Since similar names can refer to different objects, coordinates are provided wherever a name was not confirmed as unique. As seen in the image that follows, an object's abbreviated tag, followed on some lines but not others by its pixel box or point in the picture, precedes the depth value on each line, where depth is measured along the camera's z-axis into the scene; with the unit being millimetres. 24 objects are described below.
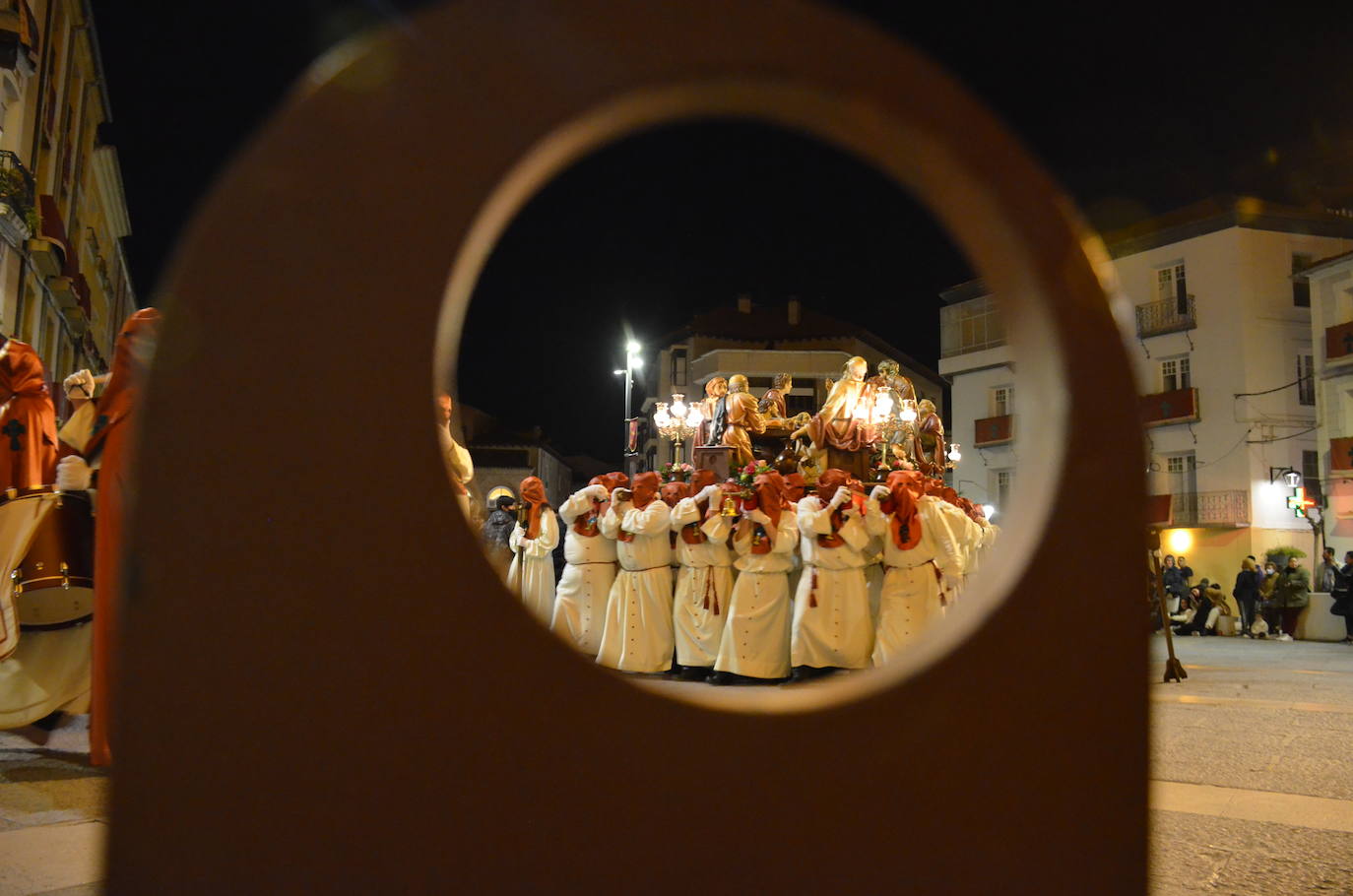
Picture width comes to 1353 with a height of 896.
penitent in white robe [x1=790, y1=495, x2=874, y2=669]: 8148
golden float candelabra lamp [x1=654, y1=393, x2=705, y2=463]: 12320
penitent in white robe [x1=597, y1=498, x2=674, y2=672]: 8812
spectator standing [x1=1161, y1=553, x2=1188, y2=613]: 19078
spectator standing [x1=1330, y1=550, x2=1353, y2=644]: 16141
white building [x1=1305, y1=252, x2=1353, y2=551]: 24500
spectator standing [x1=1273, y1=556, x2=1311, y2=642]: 17422
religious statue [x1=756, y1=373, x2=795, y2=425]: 10977
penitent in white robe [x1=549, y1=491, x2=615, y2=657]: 9492
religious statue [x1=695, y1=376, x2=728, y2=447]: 10234
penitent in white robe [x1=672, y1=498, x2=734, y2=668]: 8578
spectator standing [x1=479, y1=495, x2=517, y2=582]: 12480
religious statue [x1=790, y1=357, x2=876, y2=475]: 9719
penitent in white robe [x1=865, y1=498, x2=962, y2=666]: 7906
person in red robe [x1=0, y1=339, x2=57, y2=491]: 4496
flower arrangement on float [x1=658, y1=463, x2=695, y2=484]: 10219
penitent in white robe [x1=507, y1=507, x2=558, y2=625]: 11688
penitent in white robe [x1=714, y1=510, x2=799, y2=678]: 8273
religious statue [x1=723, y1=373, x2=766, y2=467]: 9977
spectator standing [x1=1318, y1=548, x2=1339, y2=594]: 17281
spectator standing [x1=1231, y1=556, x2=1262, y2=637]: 18406
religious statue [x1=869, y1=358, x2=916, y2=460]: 9992
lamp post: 16719
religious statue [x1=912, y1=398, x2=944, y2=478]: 12211
